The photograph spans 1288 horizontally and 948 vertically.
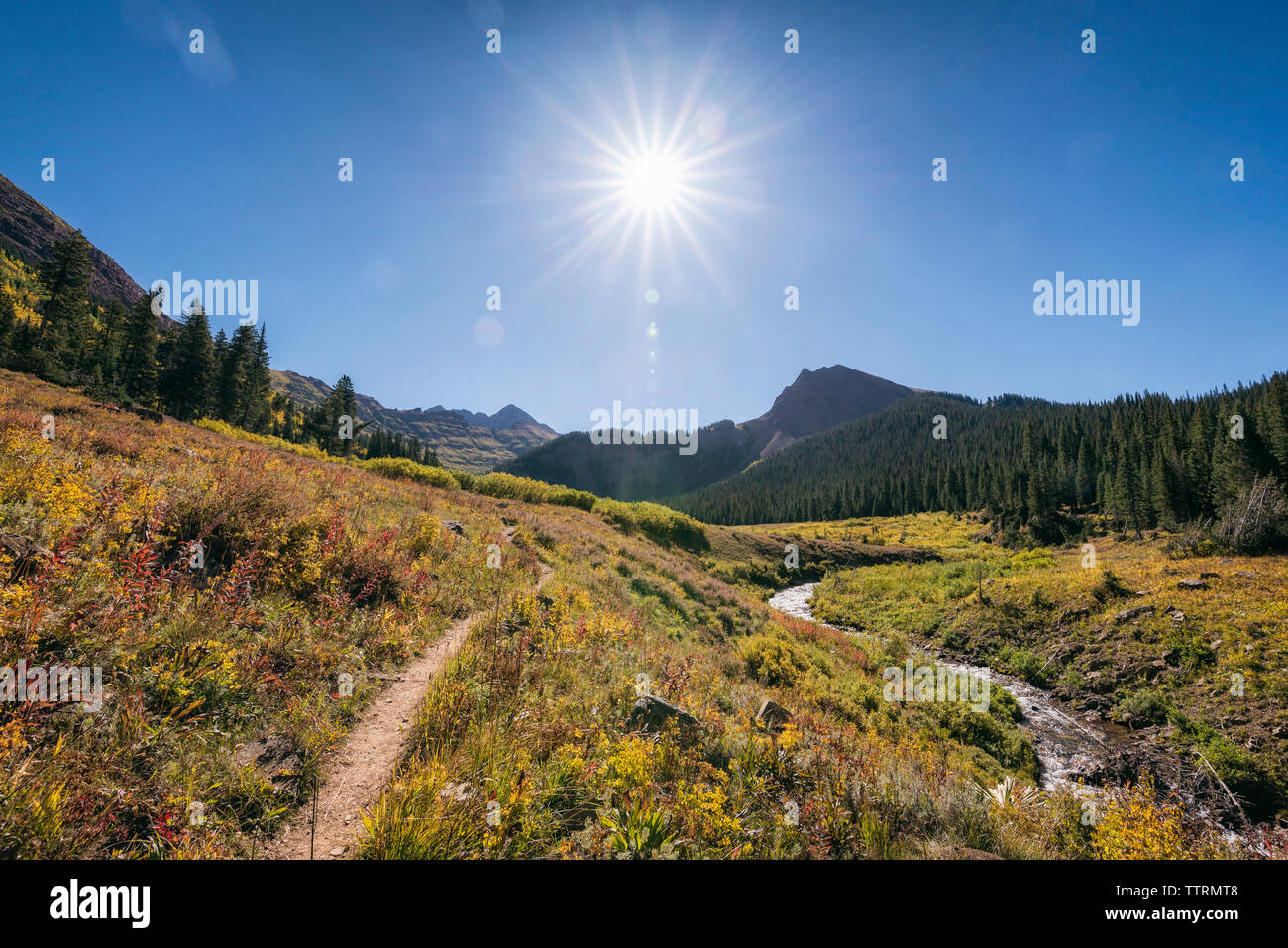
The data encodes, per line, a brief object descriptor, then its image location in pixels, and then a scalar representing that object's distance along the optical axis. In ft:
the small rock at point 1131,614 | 66.73
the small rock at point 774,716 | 27.91
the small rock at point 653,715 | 20.85
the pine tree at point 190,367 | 190.60
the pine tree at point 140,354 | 194.90
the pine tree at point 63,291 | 174.09
